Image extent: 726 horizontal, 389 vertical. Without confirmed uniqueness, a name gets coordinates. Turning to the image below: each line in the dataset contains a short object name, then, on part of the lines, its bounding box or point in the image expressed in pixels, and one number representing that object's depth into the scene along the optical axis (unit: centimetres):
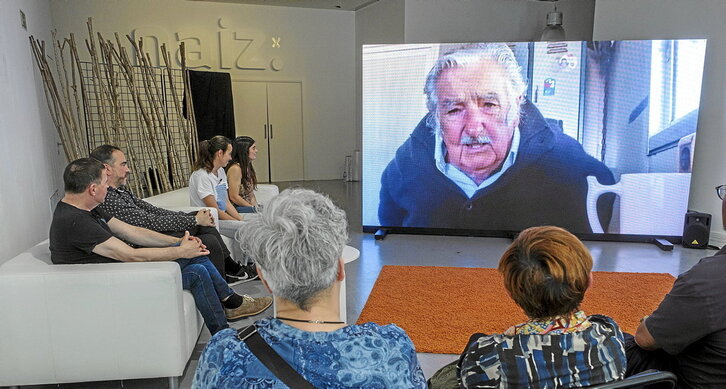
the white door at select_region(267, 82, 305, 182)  890
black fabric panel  693
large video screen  472
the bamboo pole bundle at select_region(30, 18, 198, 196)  479
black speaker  471
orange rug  301
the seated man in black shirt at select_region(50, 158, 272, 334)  229
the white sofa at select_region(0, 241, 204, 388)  213
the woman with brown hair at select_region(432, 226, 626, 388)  133
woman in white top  393
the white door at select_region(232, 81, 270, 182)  866
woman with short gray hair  99
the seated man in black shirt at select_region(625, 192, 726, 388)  144
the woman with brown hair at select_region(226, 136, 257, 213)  443
